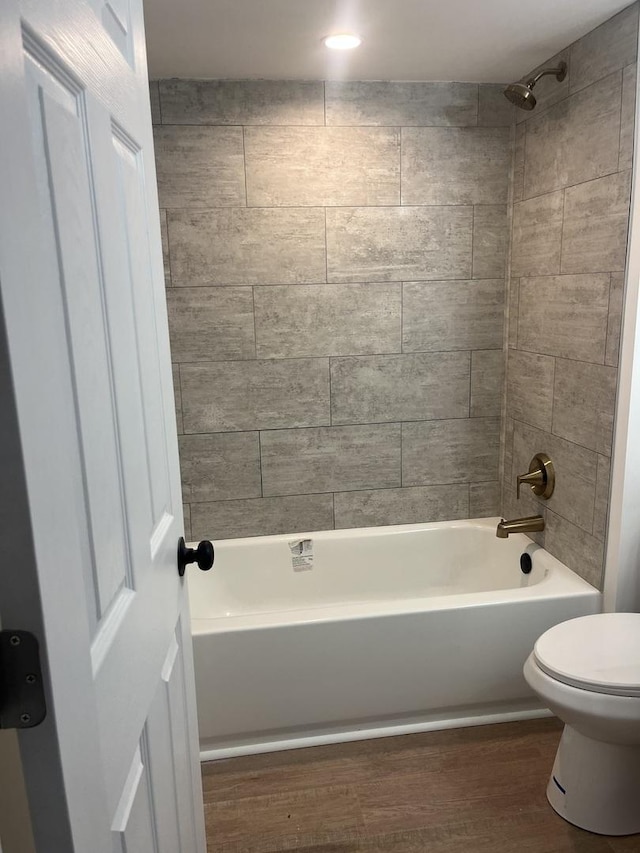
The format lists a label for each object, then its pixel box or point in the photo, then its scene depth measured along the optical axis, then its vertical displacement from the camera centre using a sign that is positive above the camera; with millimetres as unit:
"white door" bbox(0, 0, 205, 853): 547 -145
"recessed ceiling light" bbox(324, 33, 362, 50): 2123 +828
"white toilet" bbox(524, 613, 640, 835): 1711 -1146
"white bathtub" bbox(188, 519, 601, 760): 2176 -1291
